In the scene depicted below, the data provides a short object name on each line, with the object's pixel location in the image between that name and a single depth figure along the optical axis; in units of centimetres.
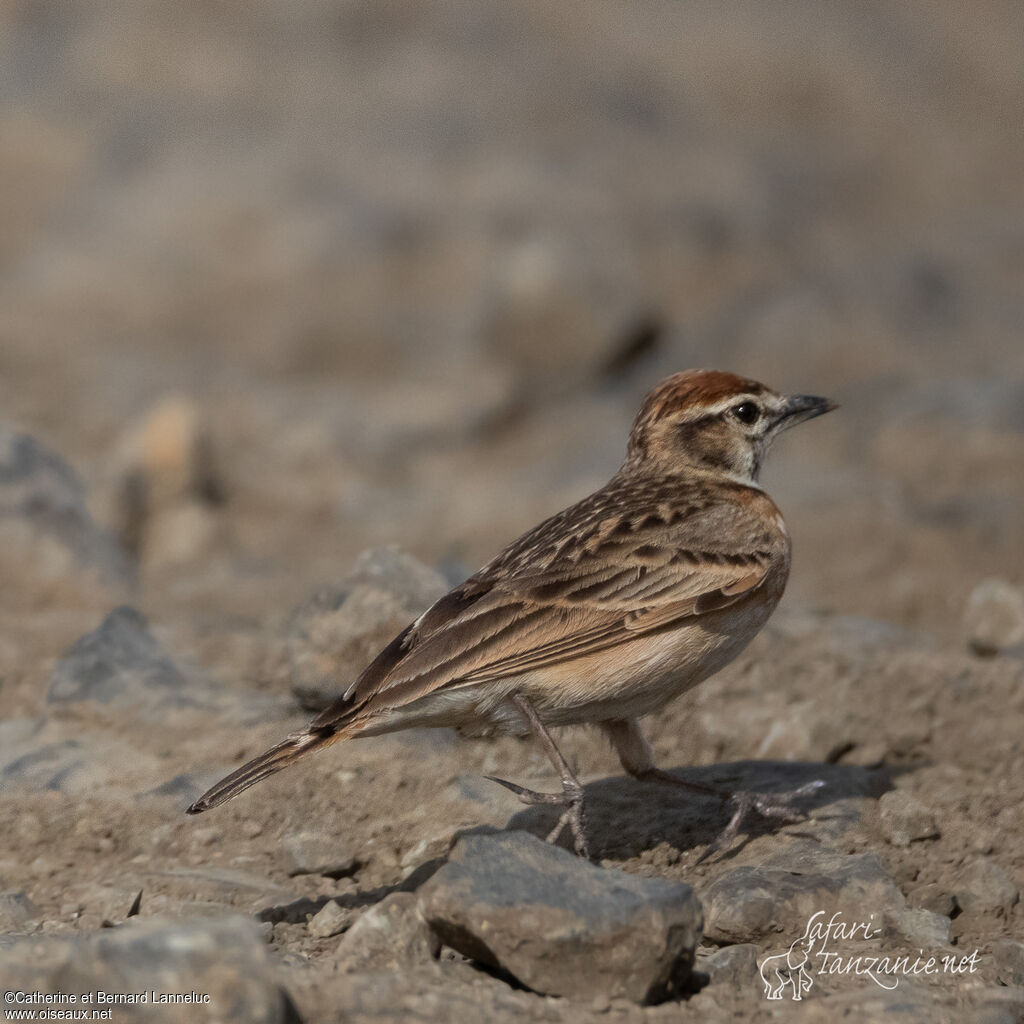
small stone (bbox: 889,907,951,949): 955
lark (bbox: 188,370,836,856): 1012
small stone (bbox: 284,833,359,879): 1079
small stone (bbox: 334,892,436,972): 855
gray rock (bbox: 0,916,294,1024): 700
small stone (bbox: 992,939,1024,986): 909
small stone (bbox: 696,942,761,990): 876
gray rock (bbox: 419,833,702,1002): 805
